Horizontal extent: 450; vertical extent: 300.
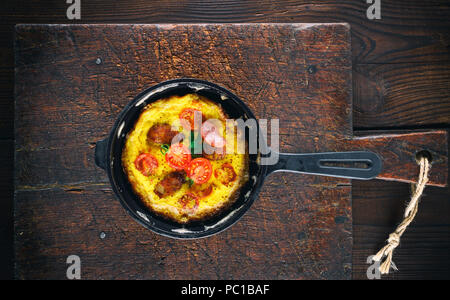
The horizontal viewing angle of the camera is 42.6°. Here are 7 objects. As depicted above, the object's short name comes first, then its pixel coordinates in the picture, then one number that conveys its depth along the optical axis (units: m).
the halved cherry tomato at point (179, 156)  0.60
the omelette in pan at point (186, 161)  0.61
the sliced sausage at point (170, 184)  0.61
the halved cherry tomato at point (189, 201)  0.61
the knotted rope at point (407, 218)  0.62
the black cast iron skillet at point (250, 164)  0.58
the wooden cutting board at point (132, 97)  0.62
